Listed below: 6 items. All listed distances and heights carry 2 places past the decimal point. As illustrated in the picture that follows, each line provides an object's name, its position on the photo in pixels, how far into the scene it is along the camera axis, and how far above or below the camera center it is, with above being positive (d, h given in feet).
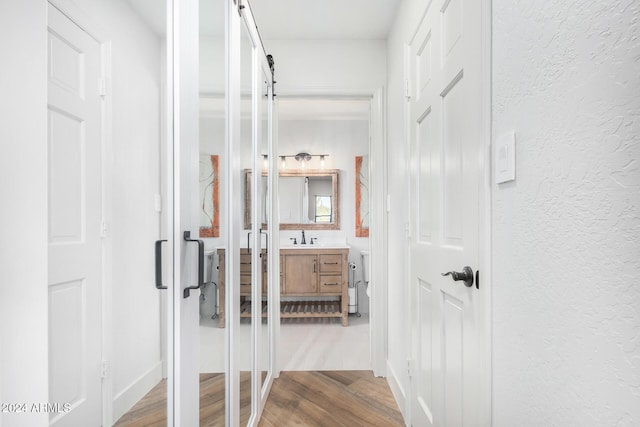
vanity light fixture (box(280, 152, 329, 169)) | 14.02 +2.25
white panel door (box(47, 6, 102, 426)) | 1.56 -0.05
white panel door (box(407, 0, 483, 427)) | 3.54 +0.07
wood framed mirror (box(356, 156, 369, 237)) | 13.79 +0.56
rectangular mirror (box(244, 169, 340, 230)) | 13.94 +0.52
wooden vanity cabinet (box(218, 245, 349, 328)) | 12.10 -2.13
